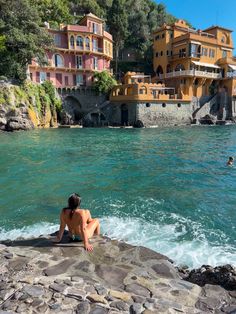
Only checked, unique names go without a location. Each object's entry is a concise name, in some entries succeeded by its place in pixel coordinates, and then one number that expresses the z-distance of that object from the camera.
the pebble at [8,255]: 5.88
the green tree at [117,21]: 60.16
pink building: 48.25
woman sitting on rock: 6.34
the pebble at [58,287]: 4.69
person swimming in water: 17.47
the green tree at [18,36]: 38.41
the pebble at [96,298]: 4.46
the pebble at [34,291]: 4.53
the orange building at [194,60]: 52.03
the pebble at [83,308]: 4.22
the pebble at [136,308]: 4.25
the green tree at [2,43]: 37.15
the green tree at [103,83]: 48.88
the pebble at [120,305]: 4.33
